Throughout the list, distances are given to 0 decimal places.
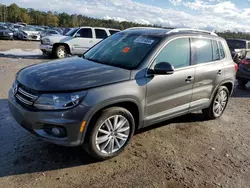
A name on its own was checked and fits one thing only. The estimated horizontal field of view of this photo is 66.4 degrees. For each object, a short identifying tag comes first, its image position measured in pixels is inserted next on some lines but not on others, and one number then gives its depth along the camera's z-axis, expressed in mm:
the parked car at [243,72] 6723
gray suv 2342
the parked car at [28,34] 20715
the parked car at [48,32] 21692
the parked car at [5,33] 18037
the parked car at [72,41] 10085
